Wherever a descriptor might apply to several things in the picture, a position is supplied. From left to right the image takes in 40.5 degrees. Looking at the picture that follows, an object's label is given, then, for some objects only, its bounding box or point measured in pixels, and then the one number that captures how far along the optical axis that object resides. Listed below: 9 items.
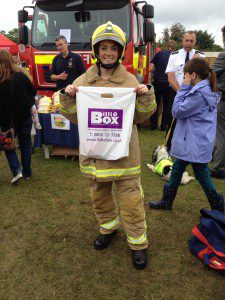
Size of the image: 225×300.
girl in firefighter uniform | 2.41
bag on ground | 2.62
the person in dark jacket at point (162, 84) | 7.20
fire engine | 5.82
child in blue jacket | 2.95
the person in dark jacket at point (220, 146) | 4.55
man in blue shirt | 5.18
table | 5.24
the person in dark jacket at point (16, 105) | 3.97
